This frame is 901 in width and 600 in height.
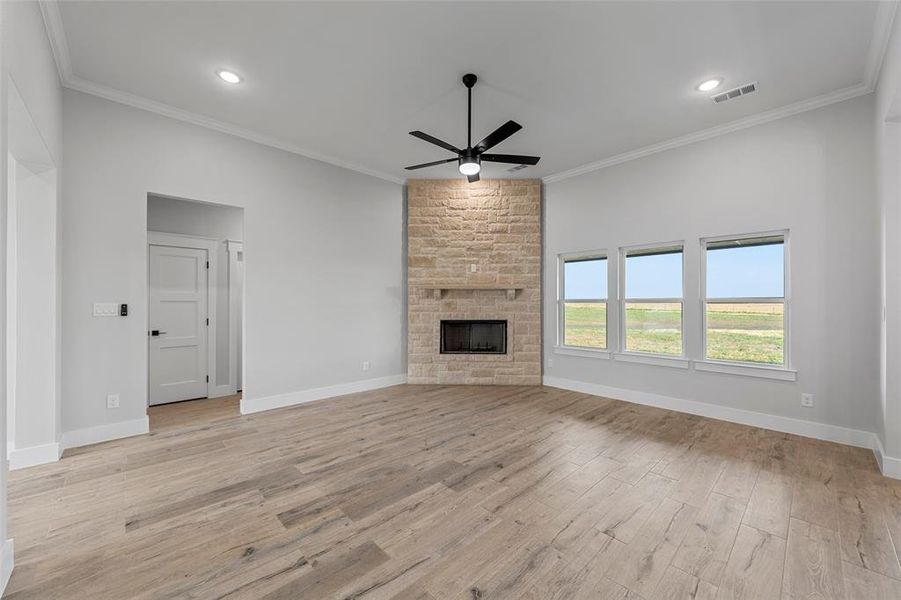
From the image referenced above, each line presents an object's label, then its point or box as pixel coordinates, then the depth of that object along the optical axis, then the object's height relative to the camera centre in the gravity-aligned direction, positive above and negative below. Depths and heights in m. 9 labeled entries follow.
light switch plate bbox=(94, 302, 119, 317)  3.31 -0.08
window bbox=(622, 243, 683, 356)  4.46 +0.01
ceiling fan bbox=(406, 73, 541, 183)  3.06 +1.33
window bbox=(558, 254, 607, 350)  5.17 -0.01
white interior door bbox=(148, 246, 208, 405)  4.64 -0.31
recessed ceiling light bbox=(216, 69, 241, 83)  3.08 +1.90
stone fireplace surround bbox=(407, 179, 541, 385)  5.61 +0.57
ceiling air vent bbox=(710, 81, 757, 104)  3.25 +1.89
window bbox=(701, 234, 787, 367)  3.78 +0.01
